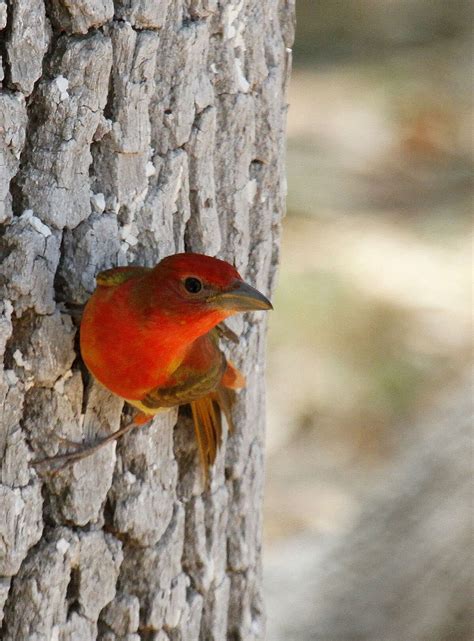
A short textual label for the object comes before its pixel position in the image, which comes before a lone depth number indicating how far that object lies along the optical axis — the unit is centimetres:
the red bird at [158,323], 439
